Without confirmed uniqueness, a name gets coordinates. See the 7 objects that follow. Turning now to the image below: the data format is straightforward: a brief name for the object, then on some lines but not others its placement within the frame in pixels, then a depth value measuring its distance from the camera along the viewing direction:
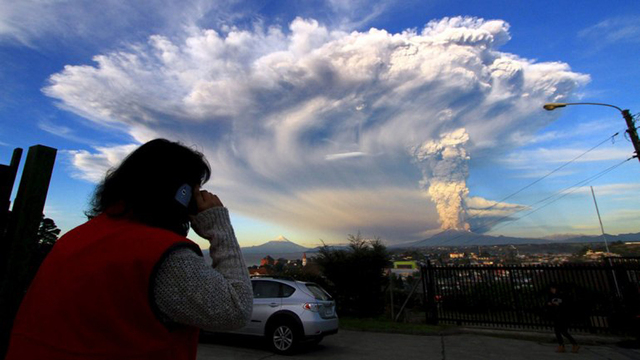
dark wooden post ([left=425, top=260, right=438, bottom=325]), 12.81
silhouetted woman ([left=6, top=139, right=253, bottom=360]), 0.87
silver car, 7.73
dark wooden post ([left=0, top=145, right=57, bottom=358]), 1.96
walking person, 8.54
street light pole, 11.67
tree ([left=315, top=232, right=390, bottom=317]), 14.83
